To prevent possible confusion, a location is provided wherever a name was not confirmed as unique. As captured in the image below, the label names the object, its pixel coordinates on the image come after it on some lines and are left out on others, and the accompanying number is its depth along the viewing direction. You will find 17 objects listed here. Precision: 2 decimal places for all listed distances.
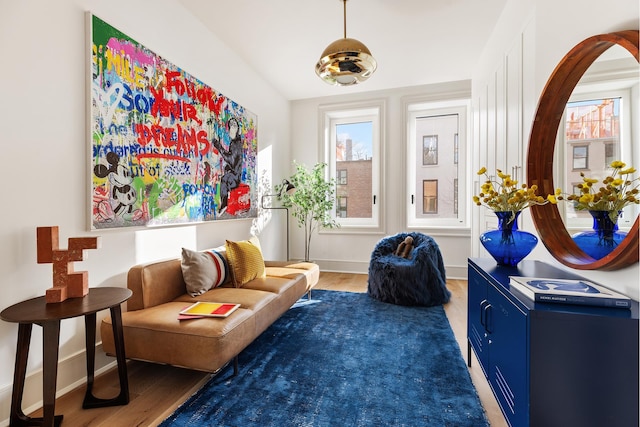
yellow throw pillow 2.53
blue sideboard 0.91
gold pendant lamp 2.44
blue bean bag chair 3.11
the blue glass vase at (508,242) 1.62
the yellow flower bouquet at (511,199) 1.54
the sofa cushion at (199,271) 2.23
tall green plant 4.28
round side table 1.24
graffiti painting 1.88
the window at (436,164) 4.41
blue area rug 1.48
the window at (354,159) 4.68
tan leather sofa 1.62
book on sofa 1.78
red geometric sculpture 1.48
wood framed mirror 1.17
